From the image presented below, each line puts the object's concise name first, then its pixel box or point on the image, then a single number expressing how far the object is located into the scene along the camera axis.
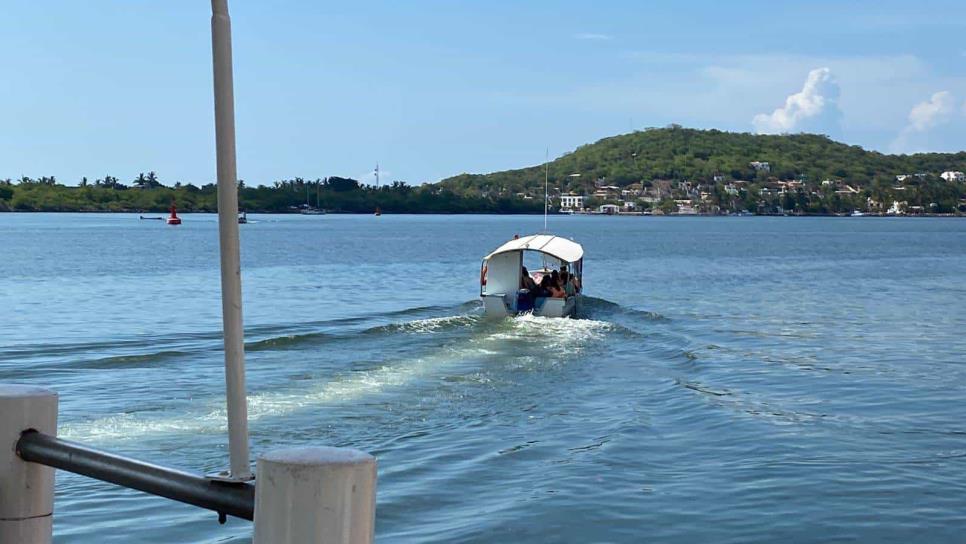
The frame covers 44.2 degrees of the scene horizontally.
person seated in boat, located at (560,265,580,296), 37.34
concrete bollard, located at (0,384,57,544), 4.74
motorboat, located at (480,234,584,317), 34.81
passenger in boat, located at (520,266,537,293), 36.34
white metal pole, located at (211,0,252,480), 4.23
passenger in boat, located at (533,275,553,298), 35.09
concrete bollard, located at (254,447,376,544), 3.47
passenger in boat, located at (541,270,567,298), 34.97
